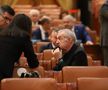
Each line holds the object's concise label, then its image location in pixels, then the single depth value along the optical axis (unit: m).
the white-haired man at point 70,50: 7.68
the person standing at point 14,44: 7.12
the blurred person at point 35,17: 14.52
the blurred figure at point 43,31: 13.42
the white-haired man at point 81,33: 13.12
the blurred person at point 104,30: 9.62
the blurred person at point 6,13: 8.87
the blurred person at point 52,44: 9.84
